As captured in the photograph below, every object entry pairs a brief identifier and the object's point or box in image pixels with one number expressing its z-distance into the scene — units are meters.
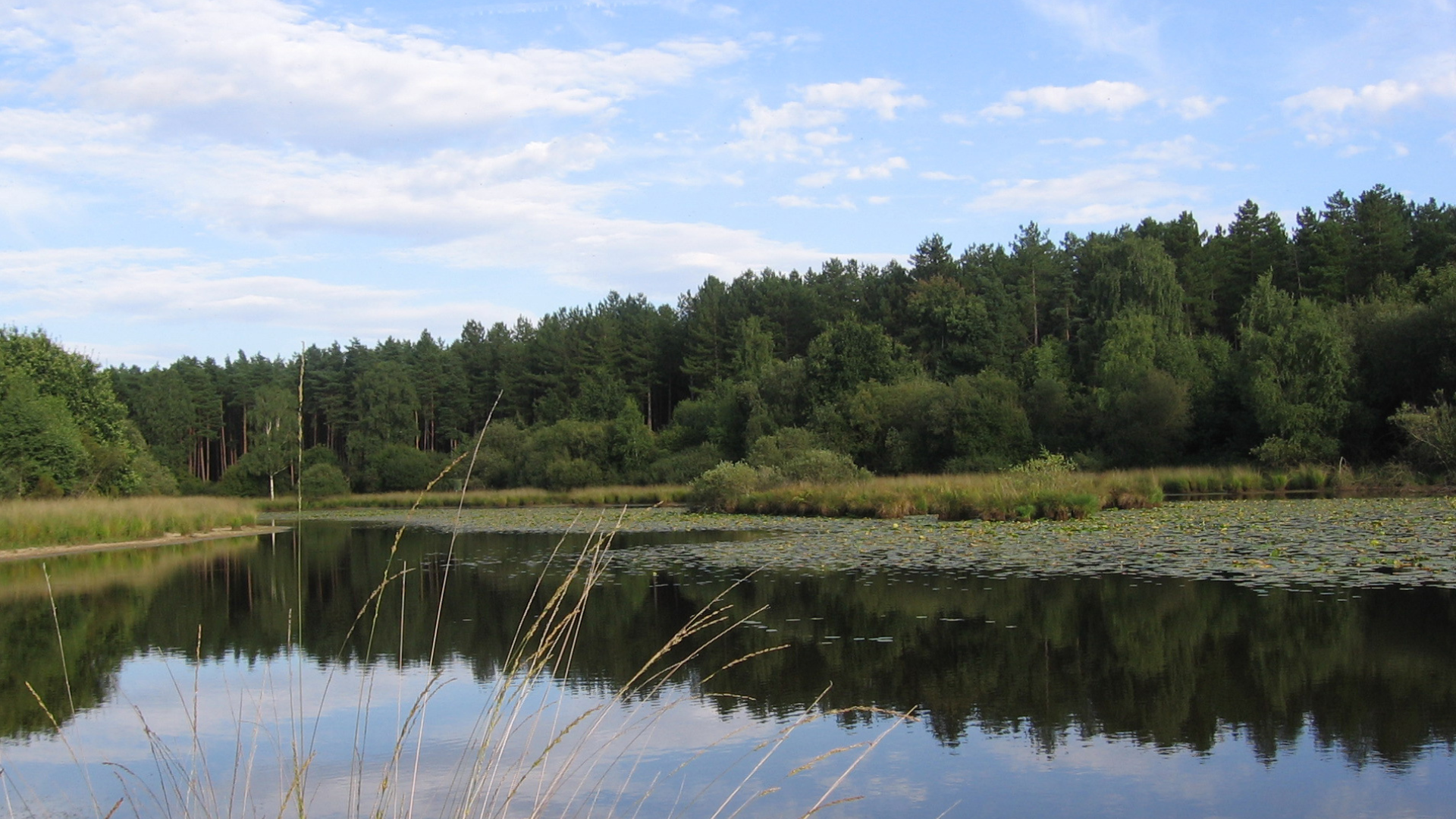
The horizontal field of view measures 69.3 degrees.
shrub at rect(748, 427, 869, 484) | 35.62
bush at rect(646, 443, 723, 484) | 51.66
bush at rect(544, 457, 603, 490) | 55.50
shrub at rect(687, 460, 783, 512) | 34.47
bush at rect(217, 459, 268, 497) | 67.44
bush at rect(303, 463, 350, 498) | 62.75
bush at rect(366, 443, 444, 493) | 65.19
